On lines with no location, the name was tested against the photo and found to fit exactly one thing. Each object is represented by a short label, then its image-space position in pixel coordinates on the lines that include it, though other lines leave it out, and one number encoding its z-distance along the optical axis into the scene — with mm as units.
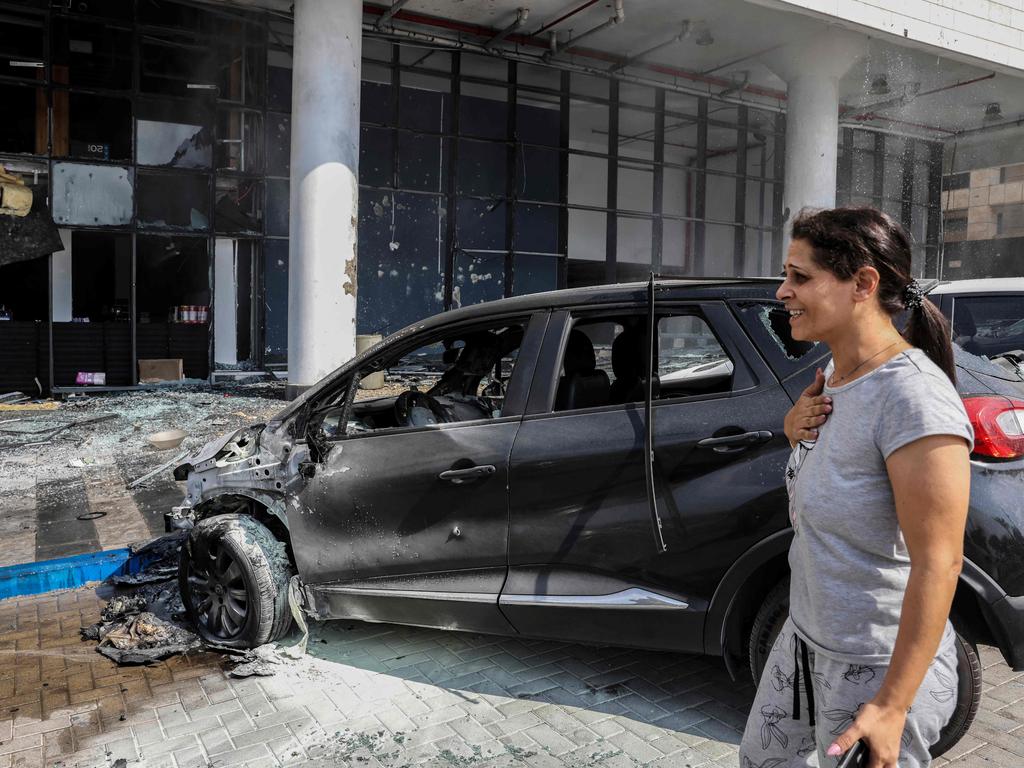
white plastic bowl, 8641
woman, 1426
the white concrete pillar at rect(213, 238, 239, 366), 14148
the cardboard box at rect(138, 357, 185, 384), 13367
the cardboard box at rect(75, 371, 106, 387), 12938
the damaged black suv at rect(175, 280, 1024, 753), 2957
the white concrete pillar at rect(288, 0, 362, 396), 11000
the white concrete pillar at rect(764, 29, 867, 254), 15164
